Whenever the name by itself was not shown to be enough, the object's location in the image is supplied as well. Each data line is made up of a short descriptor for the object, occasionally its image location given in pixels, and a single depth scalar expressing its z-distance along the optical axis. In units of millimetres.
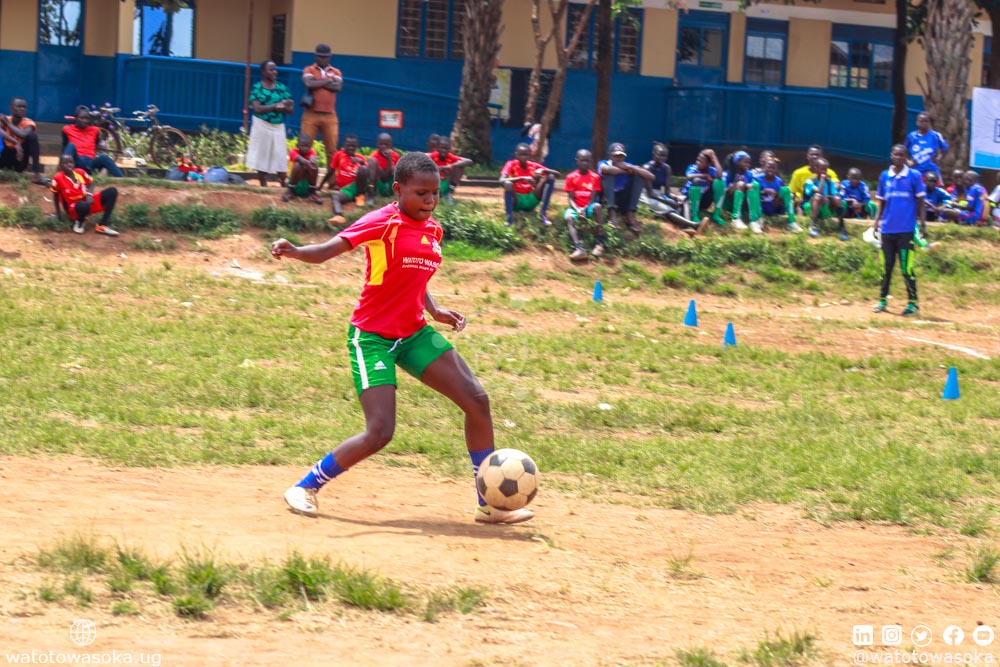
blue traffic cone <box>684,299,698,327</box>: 15336
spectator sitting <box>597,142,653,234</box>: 19453
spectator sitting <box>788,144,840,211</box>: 22484
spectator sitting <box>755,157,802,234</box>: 21625
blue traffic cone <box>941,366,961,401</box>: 12102
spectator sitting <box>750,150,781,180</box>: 21500
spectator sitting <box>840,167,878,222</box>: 22906
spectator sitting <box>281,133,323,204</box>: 18656
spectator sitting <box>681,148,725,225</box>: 20859
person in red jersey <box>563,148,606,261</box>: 19219
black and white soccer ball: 7098
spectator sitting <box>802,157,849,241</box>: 21594
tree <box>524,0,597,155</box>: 22562
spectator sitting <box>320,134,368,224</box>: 18891
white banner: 23453
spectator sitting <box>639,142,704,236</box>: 20531
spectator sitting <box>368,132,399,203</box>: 19172
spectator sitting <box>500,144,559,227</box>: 19377
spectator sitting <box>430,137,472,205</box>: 19547
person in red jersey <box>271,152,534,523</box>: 6996
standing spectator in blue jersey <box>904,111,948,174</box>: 21281
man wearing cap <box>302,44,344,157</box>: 19547
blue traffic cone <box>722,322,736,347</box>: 14094
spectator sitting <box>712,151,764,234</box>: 21031
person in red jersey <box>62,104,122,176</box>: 18000
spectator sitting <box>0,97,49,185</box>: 17750
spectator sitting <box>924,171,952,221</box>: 23094
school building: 25109
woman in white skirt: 19688
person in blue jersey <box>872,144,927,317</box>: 17531
